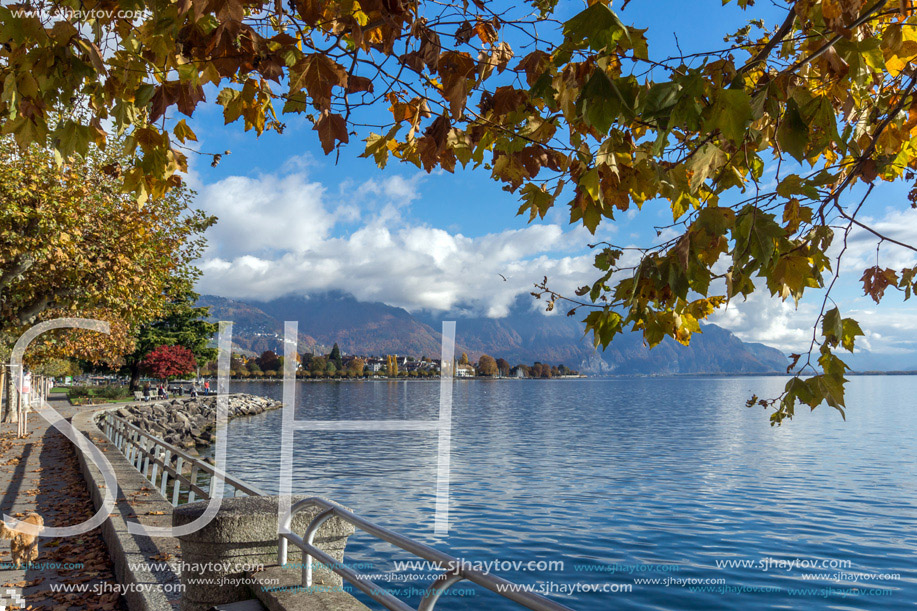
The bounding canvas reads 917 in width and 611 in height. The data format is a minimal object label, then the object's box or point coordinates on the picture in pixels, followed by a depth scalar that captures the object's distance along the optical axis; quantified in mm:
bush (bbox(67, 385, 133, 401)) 56662
